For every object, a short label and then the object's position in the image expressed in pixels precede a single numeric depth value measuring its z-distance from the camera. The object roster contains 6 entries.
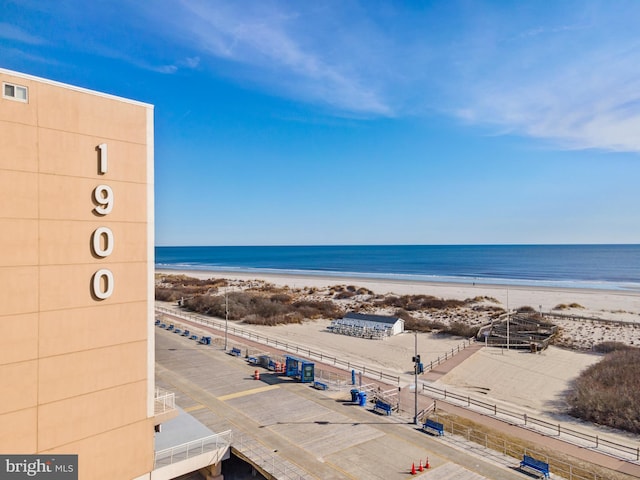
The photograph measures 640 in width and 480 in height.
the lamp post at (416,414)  22.66
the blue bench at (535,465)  17.17
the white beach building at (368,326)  48.34
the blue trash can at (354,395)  25.78
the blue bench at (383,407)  24.12
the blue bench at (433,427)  21.17
